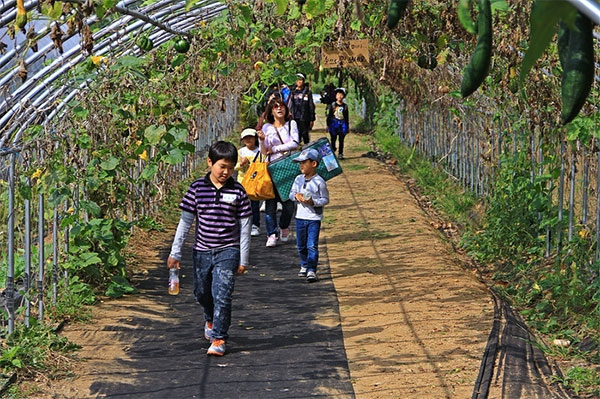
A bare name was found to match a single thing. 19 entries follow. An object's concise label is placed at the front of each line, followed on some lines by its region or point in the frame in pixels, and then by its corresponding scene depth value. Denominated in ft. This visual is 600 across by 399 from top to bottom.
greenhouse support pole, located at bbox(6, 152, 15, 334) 34.29
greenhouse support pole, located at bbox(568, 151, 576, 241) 45.02
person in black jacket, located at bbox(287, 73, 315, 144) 87.78
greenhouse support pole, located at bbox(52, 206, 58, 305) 41.16
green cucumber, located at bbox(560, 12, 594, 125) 8.86
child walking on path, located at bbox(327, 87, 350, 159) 103.66
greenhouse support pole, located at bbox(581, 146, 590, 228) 43.73
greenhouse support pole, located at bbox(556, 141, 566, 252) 46.44
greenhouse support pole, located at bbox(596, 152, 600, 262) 39.34
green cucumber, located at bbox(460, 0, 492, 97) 10.03
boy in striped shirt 35.93
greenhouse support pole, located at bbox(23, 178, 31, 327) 36.34
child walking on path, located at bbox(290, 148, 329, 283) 49.15
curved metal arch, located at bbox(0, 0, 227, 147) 41.50
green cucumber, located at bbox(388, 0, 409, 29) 11.46
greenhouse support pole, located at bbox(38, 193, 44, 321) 37.76
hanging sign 51.30
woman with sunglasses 58.43
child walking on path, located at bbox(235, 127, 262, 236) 59.32
